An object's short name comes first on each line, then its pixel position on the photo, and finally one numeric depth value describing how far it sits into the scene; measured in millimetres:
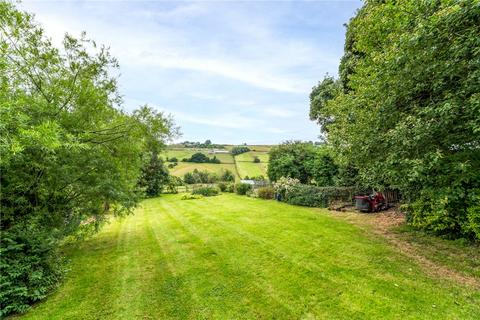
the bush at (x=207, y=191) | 25241
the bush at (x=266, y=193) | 19062
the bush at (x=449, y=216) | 4828
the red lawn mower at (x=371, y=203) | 11438
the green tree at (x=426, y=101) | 4309
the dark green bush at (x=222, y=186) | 27891
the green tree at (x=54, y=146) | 4543
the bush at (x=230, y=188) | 26958
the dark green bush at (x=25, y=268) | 4195
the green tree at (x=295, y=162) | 20141
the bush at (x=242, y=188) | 23359
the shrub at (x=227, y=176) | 35219
